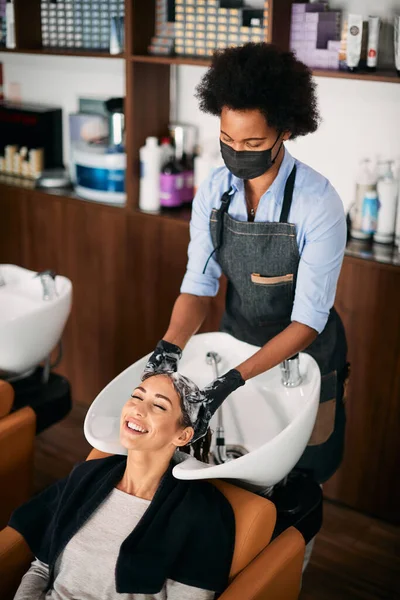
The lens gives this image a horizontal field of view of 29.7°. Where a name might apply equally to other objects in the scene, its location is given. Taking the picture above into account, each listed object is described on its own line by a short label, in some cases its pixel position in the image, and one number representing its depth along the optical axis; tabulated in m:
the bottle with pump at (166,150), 2.75
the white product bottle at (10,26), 2.91
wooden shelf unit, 2.56
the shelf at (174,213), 2.67
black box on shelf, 3.17
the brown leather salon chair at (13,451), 1.92
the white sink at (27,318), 2.04
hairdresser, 1.61
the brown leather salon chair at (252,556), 1.46
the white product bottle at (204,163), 2.70
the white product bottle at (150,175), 2.70
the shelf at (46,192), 2.87
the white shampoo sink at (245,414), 1.48
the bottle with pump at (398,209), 2.34
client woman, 1.46
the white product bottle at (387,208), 2.33
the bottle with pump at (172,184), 2.71
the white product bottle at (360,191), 2.38
